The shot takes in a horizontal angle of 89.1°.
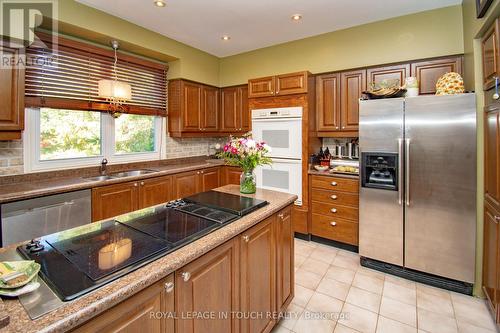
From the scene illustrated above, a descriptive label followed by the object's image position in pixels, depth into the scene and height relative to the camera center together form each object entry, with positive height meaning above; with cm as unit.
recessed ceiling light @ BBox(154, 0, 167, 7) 263 +172
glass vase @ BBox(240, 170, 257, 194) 196 -12
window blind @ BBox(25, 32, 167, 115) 258 +105
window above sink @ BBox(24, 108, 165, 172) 268 +35
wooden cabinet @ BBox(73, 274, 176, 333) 77 -49
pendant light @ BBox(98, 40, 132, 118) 285 +85
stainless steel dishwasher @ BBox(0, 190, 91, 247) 201 -42
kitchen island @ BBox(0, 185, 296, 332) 73 -48
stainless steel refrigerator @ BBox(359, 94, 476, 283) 225 -17
